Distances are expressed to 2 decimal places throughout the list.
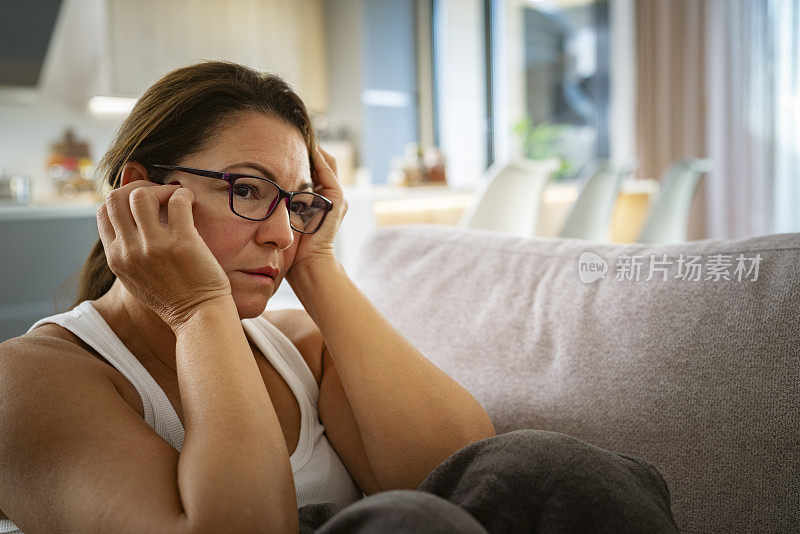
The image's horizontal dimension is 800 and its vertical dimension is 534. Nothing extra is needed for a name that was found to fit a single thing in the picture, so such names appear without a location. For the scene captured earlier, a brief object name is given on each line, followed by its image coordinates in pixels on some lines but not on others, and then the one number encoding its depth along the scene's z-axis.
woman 0.70
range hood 3.63
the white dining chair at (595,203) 3.40
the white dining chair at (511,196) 2.96
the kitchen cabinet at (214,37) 4.36
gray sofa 0.88
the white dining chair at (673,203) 3.53
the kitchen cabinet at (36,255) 3.07
